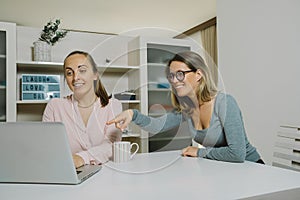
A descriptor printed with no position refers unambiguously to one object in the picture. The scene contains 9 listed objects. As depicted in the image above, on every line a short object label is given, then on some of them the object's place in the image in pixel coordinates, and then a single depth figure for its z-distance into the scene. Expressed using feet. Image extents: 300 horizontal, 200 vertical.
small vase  7.86
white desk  2.26
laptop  2.53
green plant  8.04
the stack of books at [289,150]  4.45
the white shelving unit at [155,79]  5.16
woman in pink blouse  4.26
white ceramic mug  3.64
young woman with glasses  3.59
